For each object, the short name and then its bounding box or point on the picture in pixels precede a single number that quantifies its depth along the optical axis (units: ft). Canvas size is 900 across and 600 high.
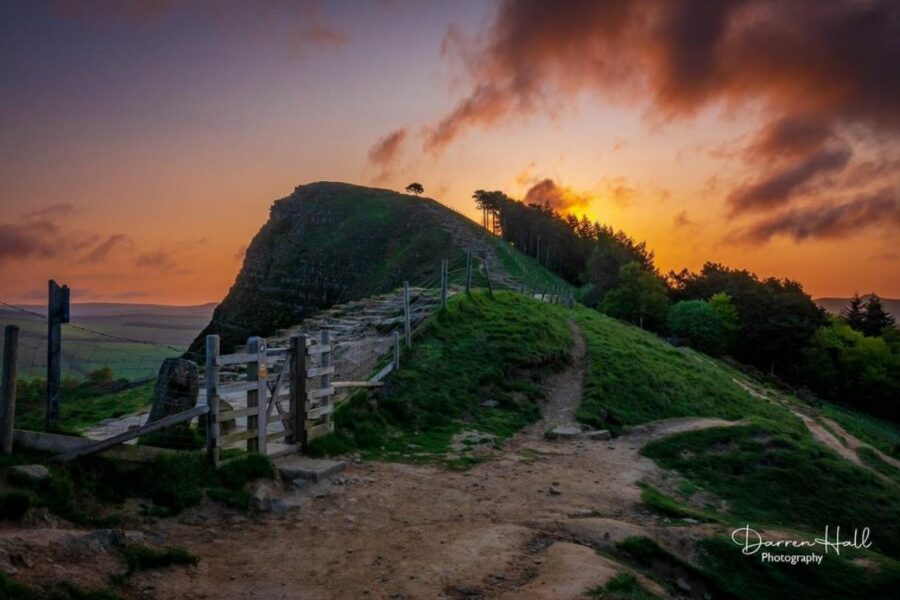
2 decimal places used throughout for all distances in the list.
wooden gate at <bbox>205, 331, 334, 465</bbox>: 32.89
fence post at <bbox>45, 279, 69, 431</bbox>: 30.30
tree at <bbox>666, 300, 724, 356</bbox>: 207.10
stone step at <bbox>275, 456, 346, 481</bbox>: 34.78
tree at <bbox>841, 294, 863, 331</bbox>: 268.29
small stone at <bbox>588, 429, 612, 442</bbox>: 56.44
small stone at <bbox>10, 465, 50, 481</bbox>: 25.17
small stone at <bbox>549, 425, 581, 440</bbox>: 55.26
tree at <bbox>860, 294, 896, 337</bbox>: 263.70
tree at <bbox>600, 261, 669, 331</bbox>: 227.20
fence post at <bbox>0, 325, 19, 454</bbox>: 27.22
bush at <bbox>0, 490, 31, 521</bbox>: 22.61
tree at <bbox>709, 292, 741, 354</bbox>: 216.95
